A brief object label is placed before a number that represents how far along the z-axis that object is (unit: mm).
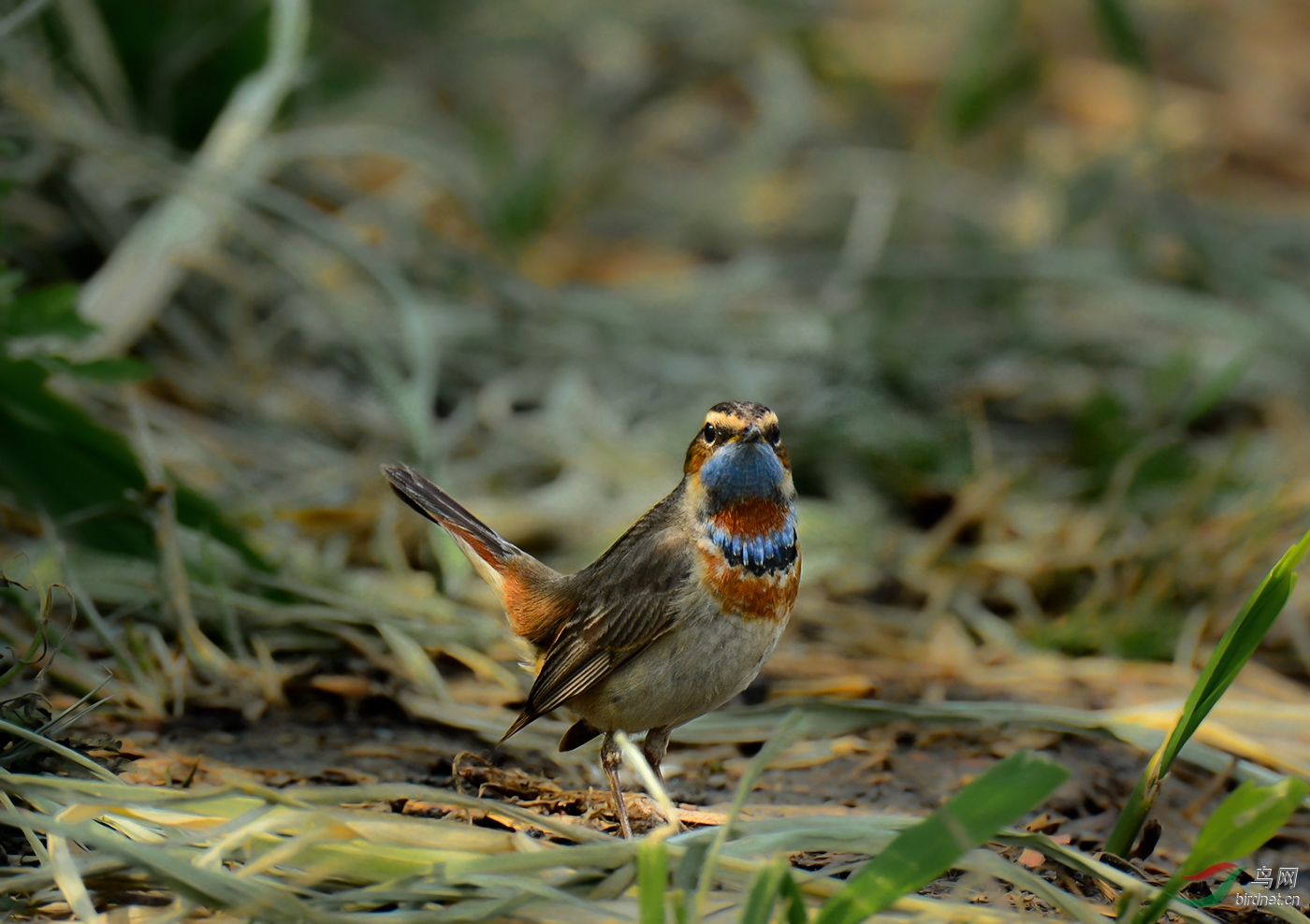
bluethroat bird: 6305
